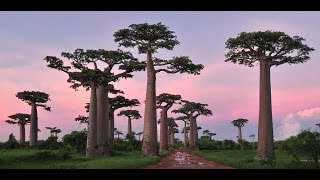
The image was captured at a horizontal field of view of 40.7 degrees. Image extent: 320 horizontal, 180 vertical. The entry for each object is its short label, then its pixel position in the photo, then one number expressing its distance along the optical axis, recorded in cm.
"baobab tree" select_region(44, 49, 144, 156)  2494
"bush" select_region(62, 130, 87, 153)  2911
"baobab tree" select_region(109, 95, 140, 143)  4097
